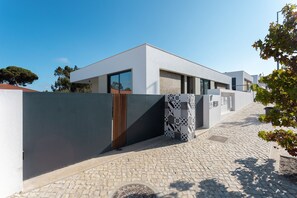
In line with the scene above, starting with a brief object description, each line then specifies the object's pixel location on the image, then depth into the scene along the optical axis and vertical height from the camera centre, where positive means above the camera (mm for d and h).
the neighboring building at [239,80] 32962 +4414
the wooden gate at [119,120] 5164 -706
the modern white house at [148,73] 9784 +2277
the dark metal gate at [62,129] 3307 -726
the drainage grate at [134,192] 2818 -1770
